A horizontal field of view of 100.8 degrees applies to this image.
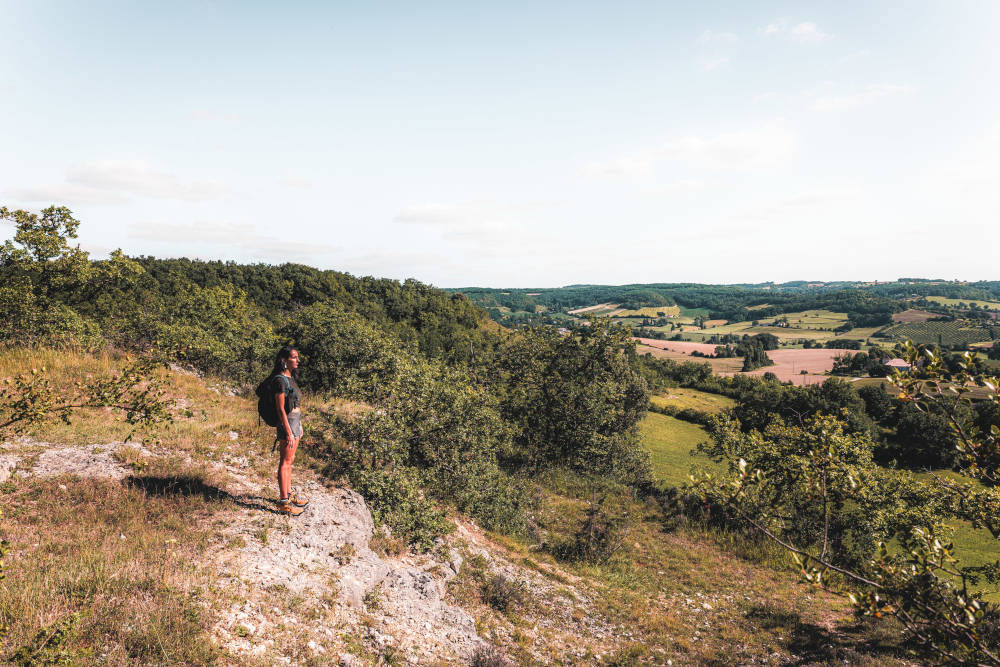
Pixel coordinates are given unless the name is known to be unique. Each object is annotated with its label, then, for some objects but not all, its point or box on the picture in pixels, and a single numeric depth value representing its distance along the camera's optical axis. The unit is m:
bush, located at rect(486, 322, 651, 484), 25.48
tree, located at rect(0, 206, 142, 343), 14.75
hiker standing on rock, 8.90
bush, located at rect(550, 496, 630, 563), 17.94
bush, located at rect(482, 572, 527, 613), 11.34
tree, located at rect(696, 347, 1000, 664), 4.78
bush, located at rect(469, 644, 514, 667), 8.75
